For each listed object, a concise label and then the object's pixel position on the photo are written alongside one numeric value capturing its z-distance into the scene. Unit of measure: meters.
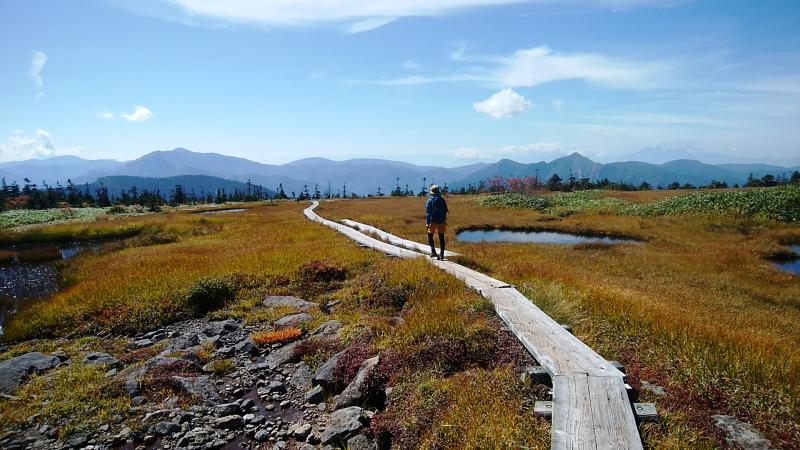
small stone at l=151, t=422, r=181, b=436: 8.13
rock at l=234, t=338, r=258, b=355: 11.80
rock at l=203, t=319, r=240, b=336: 13.41
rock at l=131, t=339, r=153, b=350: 12.65
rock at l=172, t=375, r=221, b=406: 9.35
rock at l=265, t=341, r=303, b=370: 10.94
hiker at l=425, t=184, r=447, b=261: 16.55
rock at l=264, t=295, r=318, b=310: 15.14
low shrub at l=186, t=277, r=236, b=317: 15.60
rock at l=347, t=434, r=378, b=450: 6.86
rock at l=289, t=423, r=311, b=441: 7.93
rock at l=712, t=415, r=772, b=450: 5.11
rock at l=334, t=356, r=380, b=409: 8.18
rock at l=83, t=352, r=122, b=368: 11.06
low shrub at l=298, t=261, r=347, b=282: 18.00
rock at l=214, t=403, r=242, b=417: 8.85
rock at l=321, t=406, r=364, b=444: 7.27
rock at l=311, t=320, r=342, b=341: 11.60
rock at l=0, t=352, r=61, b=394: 9.92
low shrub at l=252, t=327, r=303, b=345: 12.17
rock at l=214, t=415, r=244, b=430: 8.39
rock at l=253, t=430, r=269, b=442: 7.99
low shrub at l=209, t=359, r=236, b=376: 10.70
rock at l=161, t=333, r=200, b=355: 12.09
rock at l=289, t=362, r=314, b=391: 9.77
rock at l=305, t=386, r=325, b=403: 9.09
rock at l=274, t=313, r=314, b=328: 13.33
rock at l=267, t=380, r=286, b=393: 9.80
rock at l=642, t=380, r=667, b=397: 6.26
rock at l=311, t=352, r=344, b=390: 9.32
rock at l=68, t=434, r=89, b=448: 7.84
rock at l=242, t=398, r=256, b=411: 9.11
